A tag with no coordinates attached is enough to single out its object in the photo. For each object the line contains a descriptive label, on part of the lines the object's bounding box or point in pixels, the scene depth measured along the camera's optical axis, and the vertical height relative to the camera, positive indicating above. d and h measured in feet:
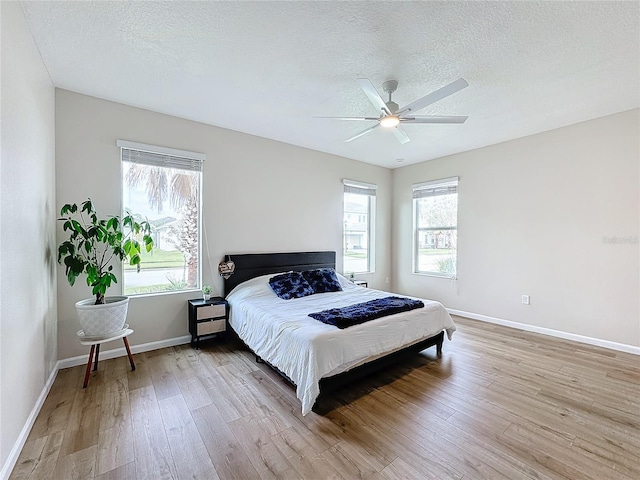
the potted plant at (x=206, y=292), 11.49 -2.33
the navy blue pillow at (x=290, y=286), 11.70 -2.17
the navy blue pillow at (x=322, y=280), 12.93 -2.11
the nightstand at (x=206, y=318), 10.91 -3.26
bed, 7.20 -2.91
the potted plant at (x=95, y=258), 8.23 -0.76
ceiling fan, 7.28 +3.65
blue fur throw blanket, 8.27 -2.45
